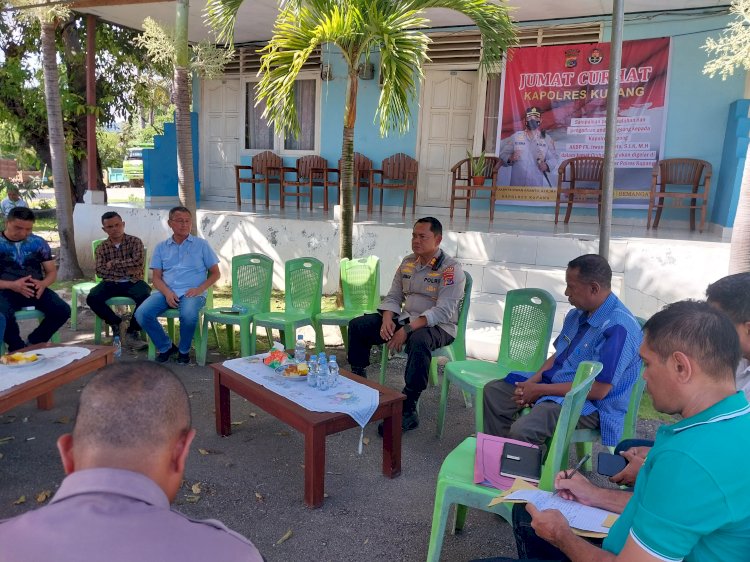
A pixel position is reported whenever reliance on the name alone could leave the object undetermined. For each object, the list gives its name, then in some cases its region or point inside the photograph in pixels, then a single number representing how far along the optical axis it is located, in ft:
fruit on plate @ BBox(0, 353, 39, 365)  11.35
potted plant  27.02
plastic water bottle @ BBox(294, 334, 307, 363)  12.21
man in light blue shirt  16.40
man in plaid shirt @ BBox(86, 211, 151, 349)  17.62
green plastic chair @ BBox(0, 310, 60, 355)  16.13
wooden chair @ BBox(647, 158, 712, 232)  24.03
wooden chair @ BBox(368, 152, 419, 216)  28.84
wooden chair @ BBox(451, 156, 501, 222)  26.17
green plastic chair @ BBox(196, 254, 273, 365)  17.71
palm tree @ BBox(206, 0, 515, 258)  16.76
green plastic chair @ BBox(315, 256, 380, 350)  16.98
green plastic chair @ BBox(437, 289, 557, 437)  12.17
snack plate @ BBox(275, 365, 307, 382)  11.23
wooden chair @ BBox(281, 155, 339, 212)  30.14
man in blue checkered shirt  8.98
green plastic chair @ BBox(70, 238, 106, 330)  18.71
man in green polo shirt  4.11
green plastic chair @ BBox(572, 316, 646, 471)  9.54
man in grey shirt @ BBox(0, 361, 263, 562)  2.99
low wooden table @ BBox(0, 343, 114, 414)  10.02
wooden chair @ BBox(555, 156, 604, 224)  25.54
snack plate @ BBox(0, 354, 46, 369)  11.25
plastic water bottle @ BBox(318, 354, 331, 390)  10.80
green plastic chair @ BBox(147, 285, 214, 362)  16.72
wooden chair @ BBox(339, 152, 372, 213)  29.81
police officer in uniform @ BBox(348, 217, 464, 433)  12.90
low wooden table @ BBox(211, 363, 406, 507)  9.40
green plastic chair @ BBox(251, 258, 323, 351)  16.71
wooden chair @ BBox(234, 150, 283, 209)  31.22
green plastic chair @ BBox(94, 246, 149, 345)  17.62
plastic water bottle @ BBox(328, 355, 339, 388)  10.91
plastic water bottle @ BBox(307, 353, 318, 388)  10.93
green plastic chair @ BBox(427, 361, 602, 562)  7.32
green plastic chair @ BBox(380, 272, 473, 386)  14.03
